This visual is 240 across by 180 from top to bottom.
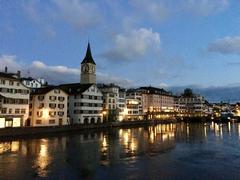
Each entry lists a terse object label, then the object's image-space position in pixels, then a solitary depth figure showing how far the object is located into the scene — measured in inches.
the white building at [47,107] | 3073.3
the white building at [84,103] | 3644.2
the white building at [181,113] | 7809.1
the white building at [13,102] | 2659.9
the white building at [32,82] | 4494.3
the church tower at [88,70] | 4586.9
